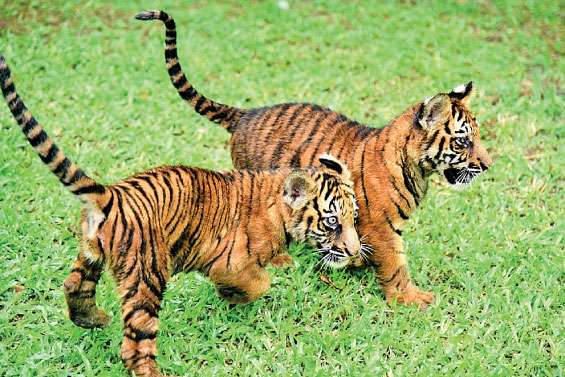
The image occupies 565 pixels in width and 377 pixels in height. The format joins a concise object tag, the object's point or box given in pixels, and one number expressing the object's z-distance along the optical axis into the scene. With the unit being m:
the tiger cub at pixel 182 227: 7.55
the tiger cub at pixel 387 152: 9.28
